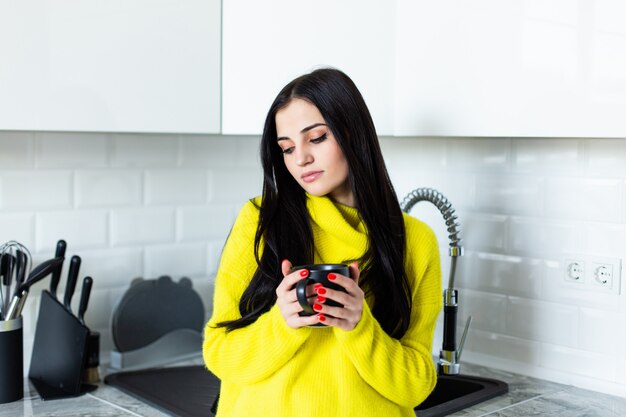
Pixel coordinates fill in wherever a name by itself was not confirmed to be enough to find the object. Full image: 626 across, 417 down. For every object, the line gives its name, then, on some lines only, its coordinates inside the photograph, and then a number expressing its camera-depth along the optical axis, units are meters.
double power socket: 1.79
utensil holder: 1.71
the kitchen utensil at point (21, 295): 1.74
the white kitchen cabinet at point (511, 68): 1.42
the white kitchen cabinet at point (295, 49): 1.79
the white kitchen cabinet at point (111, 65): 1.56
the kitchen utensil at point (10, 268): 1.78
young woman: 1.37
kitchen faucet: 1.86
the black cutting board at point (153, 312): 2.04
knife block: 1.79
